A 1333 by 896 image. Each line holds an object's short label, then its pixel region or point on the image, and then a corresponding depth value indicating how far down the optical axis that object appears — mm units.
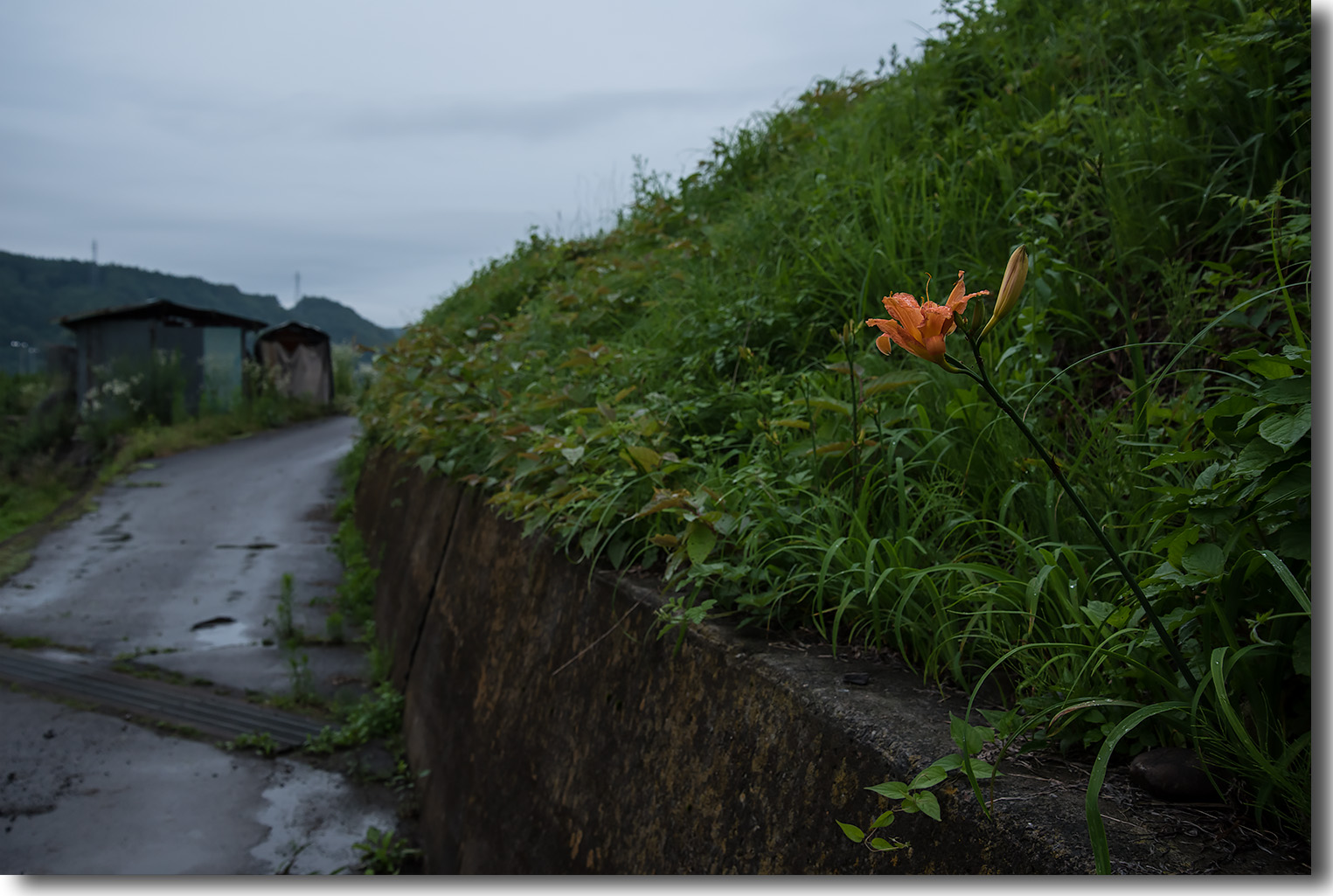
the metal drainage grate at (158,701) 3961
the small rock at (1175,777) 1021
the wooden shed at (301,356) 20359
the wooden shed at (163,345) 17312
